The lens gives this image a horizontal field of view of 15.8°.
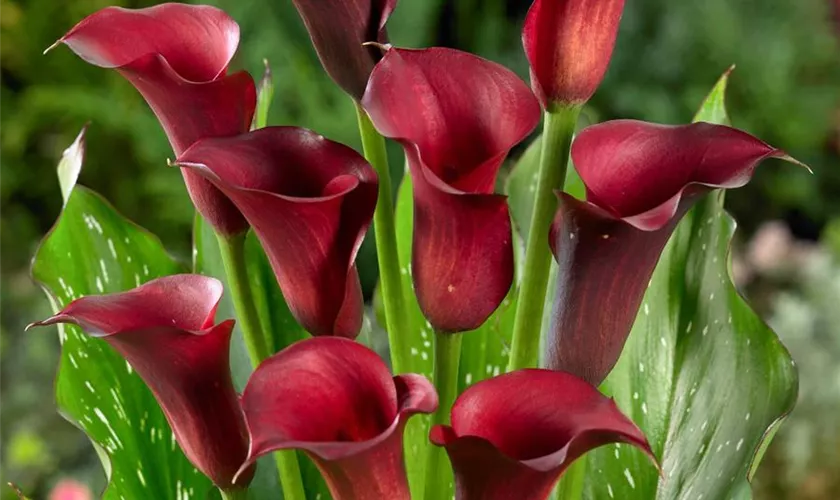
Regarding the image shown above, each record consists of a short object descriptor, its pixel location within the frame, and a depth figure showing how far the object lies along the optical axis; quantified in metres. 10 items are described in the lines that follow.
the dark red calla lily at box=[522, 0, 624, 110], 1.04
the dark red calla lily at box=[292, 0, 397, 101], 1.06
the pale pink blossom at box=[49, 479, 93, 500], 2.01
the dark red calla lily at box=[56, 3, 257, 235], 1.05
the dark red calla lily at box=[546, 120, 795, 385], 1.02
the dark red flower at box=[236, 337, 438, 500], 0.99
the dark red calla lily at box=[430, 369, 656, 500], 0.99
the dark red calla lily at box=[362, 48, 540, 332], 1.03
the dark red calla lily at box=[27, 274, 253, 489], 1.03
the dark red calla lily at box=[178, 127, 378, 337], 1.03
